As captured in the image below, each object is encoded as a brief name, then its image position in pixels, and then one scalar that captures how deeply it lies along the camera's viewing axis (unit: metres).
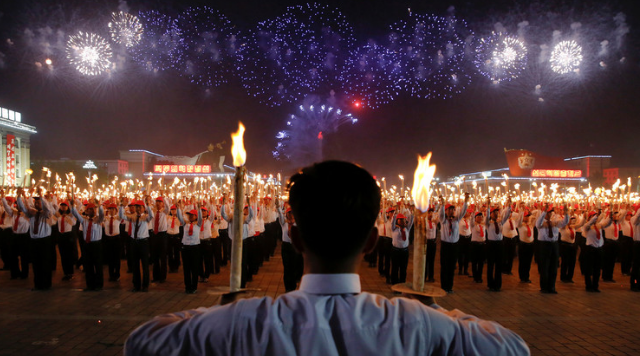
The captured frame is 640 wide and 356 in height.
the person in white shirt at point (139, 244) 9.16
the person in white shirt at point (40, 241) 9.02
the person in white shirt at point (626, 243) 12.01
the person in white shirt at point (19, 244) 10.27
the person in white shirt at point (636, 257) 10.02
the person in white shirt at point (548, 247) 9.52
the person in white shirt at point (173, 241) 11.23
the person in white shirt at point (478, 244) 10.96
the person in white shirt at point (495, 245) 9.83
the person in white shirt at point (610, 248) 10.80
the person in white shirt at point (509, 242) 11.70
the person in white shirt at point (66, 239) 10.39
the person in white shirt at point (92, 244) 9.12
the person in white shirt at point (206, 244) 10.09
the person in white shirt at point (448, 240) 9.50
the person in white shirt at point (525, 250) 11.10
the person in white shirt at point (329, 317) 1.25
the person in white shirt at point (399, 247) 10.00
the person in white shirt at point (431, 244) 10.90
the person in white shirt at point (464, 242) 11.42
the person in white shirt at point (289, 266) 9.13
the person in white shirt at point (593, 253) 9.78
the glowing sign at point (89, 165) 74.94
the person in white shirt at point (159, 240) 10.12
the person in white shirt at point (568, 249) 10.87
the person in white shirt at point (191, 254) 9.07
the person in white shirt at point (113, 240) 10.33
